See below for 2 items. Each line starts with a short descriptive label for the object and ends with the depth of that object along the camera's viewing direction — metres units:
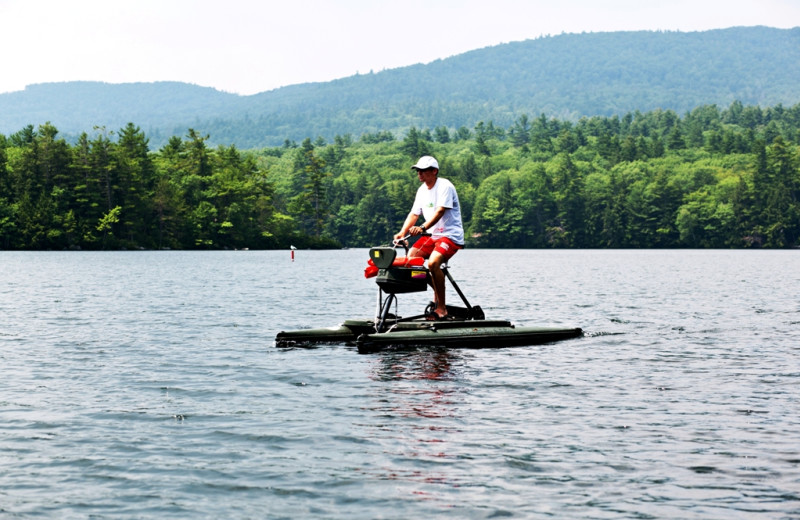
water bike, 17.86
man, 18.23
